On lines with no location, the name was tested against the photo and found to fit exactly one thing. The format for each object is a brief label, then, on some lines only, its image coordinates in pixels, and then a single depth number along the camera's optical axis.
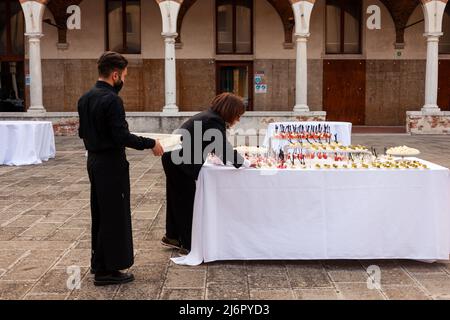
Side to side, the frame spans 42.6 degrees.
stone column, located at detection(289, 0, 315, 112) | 17.58
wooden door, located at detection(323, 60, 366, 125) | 21.44
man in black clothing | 4.34
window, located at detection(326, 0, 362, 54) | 21.48
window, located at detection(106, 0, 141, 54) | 21.36
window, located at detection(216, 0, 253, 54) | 21.33
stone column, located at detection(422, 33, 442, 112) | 17.98
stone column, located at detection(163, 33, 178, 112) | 17.61
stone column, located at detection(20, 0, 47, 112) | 17.75
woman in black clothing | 4.96
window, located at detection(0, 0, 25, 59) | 21.23
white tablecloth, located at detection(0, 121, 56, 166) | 12.05
